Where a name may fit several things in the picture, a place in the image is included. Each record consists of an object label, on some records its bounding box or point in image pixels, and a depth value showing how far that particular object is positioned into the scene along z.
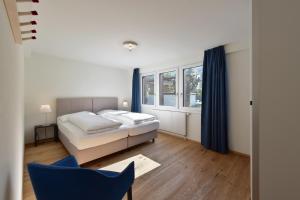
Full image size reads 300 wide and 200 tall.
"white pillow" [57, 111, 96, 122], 3.27
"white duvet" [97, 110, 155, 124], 3.16
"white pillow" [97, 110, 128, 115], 3.86
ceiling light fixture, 2.56
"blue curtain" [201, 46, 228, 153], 2.84
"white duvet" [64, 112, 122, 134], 2.38
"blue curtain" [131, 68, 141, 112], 5.00
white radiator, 3.66
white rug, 2.21
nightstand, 3.23
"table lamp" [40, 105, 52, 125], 3.16
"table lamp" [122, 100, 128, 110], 4.97
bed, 2.24
